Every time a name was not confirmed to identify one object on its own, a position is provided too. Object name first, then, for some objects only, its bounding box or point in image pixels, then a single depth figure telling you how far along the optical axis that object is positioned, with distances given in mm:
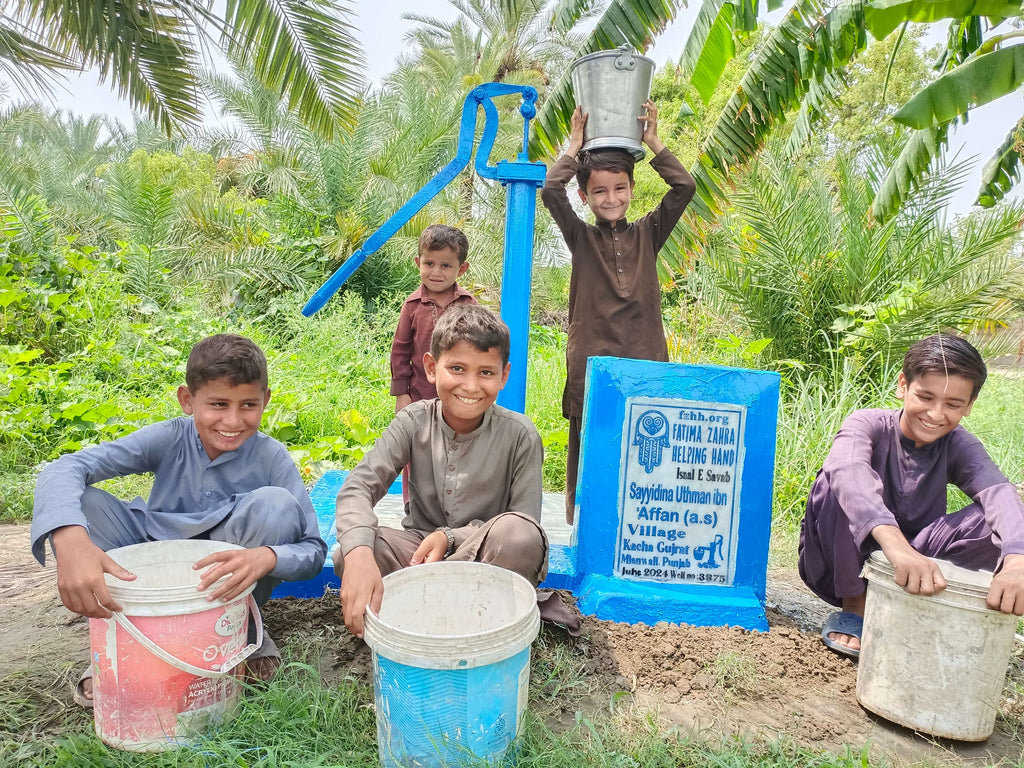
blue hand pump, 2814
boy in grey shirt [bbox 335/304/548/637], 2094
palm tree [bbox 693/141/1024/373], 5410
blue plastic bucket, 1548
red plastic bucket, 1700
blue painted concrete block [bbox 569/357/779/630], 2615
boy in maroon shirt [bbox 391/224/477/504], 3469
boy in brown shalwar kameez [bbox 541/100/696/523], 3039
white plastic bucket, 1931
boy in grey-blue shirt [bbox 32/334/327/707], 1889
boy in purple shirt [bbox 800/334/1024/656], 2172
